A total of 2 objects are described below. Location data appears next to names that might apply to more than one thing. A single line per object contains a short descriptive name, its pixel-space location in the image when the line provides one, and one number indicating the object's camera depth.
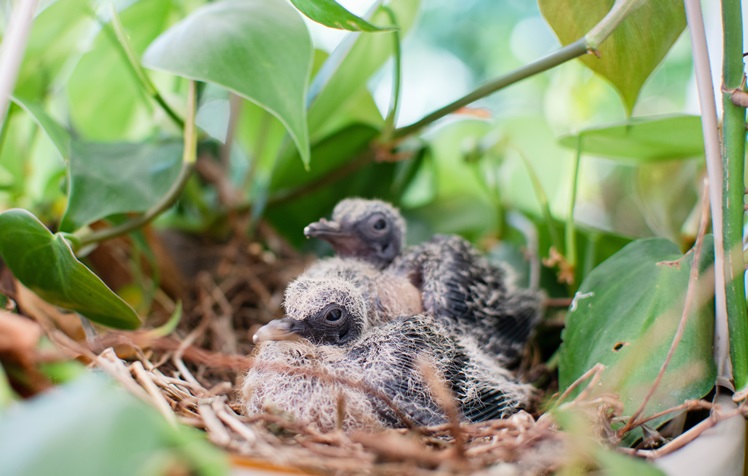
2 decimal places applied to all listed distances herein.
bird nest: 0.31
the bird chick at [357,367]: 0.34
